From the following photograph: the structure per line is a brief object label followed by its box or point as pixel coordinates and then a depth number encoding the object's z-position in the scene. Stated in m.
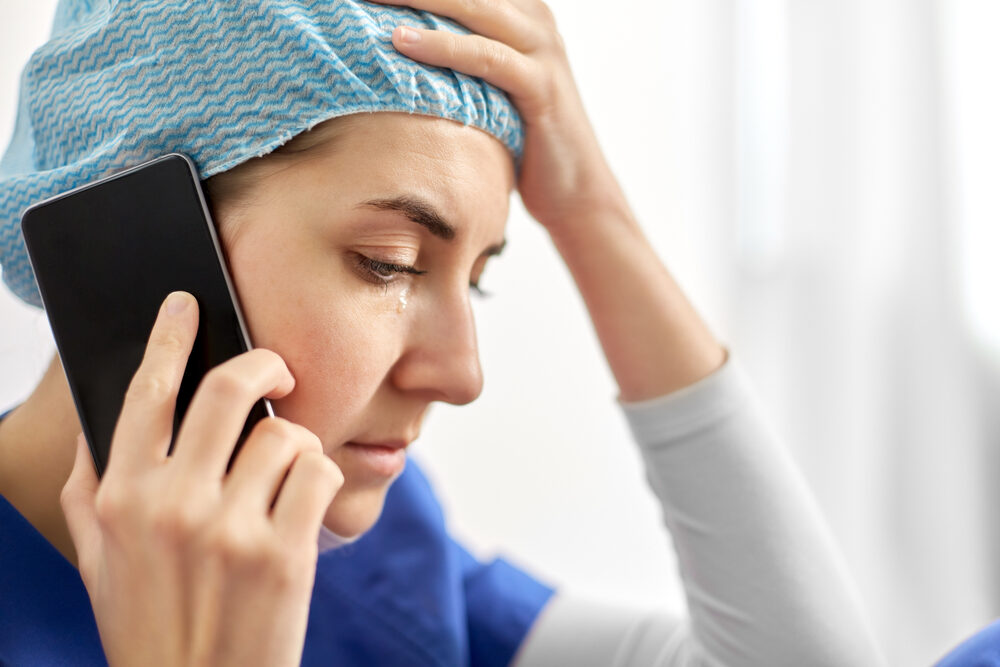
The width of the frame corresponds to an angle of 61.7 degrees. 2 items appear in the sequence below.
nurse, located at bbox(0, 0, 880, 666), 0.54
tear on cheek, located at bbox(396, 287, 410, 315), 0.70
